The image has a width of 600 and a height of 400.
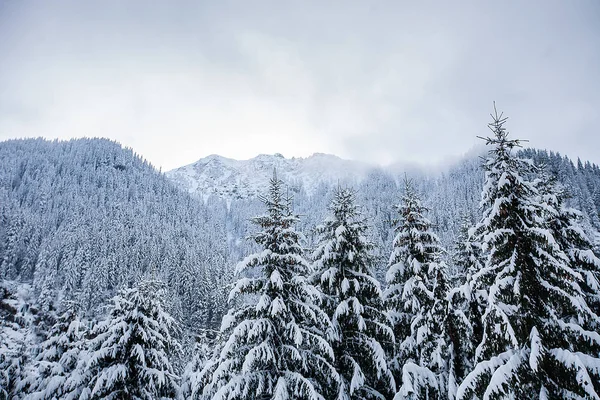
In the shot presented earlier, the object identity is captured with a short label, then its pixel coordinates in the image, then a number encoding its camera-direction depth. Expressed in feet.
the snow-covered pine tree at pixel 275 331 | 37.50
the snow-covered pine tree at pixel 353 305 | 44.06
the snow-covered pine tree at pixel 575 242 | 40.37
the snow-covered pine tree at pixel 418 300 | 43.04
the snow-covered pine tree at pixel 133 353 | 46.32
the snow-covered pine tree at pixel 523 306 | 25.63
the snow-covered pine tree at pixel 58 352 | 54.08
